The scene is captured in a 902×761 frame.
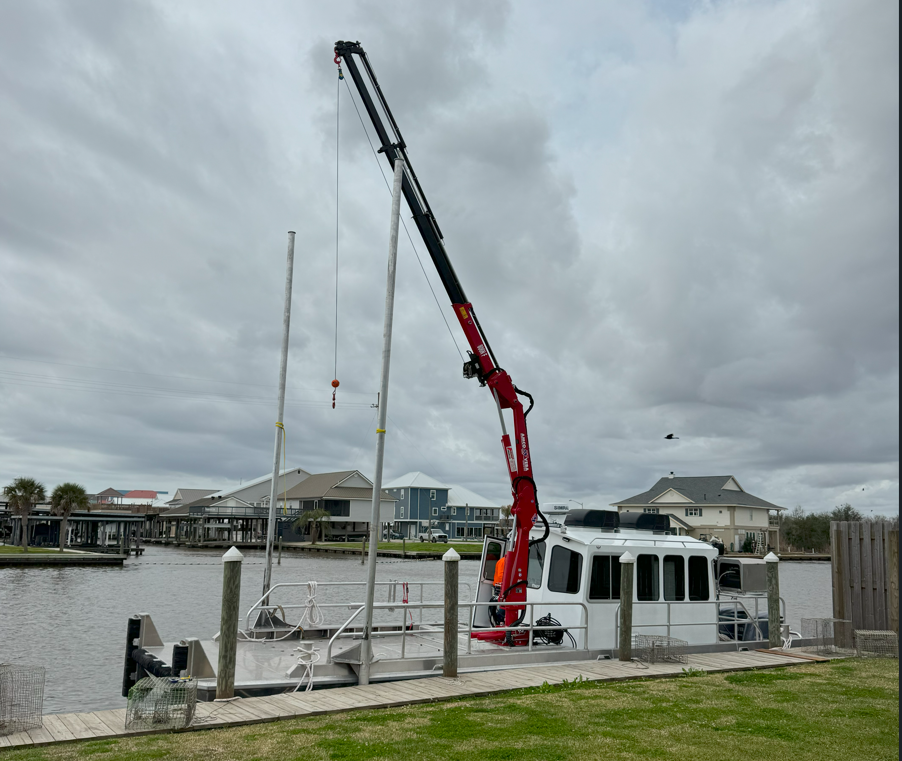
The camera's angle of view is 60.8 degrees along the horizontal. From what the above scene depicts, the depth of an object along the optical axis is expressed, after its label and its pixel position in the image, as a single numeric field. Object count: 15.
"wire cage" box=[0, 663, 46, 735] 8.29
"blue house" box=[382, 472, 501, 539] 106.12
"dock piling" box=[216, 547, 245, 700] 9.77
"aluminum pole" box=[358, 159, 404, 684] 11.12
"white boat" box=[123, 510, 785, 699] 11.56
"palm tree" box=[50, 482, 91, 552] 62.34
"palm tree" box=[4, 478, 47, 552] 60.47
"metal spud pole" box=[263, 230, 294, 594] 14.48
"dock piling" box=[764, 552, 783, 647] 15.40
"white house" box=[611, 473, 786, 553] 78.81
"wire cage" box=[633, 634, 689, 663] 13.20
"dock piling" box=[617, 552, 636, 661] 13.05
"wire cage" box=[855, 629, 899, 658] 14.36
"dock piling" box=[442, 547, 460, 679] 11.33
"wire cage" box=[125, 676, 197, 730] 8.48
